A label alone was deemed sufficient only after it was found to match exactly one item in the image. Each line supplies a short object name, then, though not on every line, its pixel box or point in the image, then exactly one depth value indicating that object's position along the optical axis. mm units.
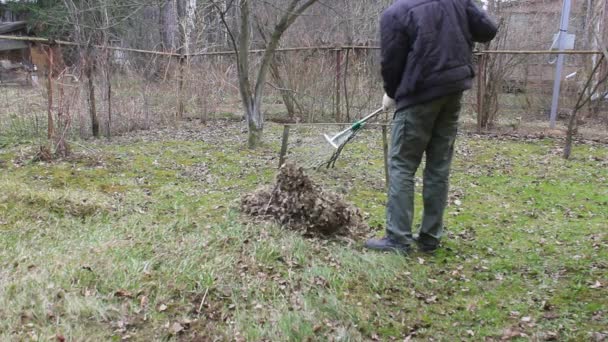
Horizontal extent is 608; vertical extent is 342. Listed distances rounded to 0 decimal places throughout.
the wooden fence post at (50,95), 6781
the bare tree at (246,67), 7066
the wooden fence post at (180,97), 10641
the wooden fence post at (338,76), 10156
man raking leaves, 3369
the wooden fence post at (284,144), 5168
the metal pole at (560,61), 9812
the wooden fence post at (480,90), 9781
